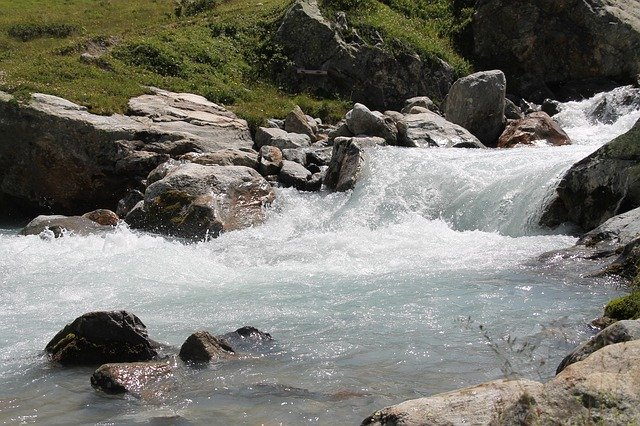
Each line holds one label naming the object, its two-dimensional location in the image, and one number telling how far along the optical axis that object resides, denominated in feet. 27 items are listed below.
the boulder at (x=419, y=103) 100.53
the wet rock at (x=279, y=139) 82.84
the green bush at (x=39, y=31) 132.16
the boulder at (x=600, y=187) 53.88
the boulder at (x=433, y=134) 83.20
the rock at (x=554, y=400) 15.38
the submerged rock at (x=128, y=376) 27.66
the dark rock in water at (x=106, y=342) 31.30
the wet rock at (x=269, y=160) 77.00
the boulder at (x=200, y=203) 63.67
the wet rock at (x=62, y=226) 62.49
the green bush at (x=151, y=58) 102.94
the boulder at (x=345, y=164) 73.00
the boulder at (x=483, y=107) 92.84
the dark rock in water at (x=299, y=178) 75.18
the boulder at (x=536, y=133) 84.74
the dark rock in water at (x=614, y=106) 99.71
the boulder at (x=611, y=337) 22.16
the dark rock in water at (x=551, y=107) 107.04
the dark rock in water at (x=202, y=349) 30.81
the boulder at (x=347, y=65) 111.34
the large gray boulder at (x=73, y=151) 77.10
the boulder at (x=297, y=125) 89.71
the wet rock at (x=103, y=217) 68.44
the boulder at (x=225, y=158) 74.54
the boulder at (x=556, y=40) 118.01
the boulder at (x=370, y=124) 84.07
